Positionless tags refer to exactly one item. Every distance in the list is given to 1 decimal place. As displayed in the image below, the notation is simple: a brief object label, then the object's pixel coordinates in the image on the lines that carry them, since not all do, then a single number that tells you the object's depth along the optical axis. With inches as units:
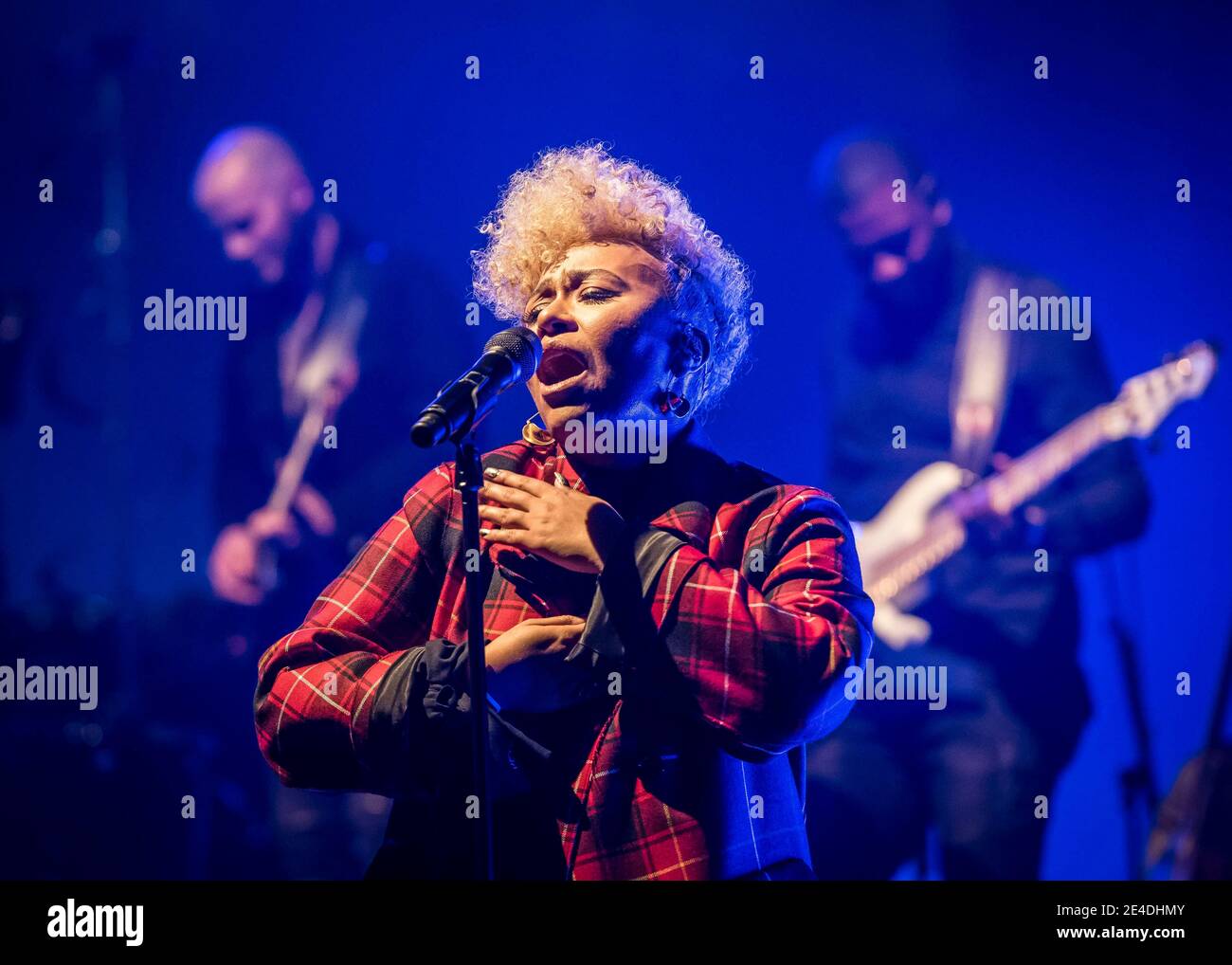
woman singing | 71.5
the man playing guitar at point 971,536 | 110.2
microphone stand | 65.6
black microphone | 63.1
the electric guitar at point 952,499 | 110.5
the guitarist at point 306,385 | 109.1
